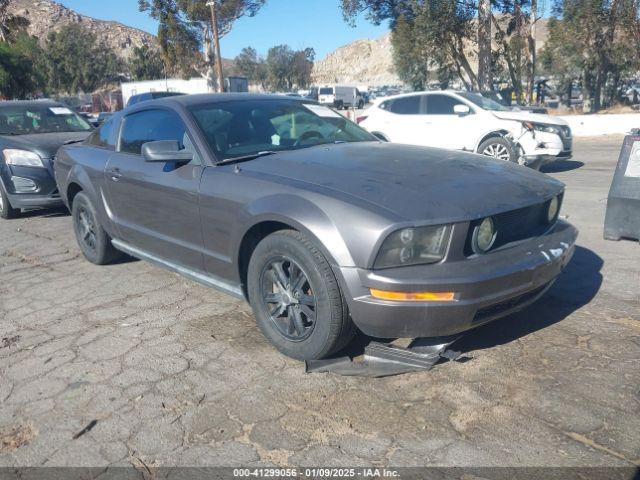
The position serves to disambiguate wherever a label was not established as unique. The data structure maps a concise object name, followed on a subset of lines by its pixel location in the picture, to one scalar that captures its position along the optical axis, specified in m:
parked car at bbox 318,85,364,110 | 46.88
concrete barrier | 18.48
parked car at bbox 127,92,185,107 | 20.03
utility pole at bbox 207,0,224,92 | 34.00
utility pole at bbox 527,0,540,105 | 27.70
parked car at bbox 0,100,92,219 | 7.79
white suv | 10.63
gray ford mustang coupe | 2.99
